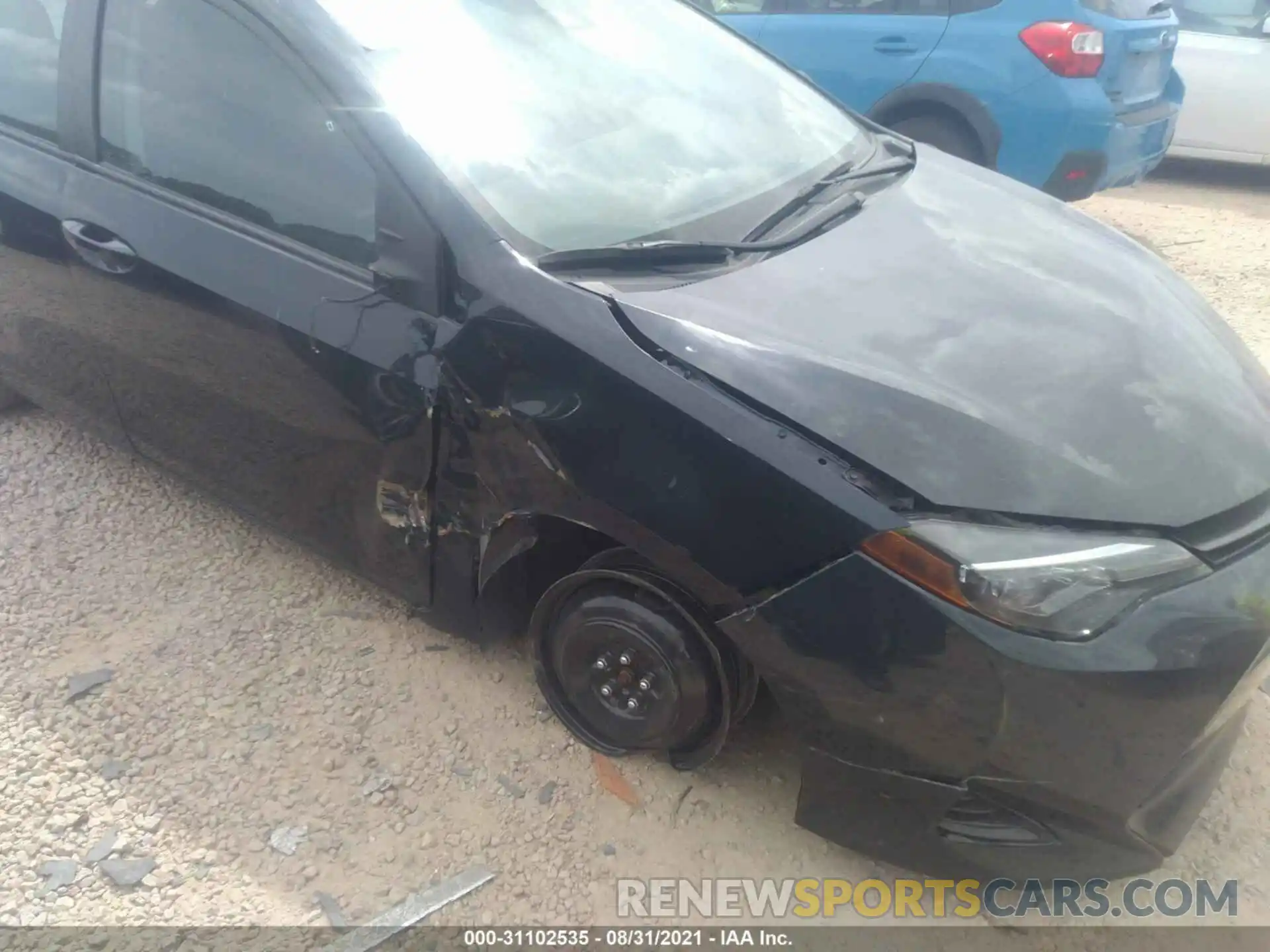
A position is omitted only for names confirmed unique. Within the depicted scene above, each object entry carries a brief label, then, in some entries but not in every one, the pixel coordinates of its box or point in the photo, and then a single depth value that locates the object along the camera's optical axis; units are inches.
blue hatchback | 191.5
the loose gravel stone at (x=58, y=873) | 81.2
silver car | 251.6
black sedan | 66.1
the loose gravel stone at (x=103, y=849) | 83.4
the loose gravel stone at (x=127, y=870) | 81.6
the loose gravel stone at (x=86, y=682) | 98.6
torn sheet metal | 76.9
